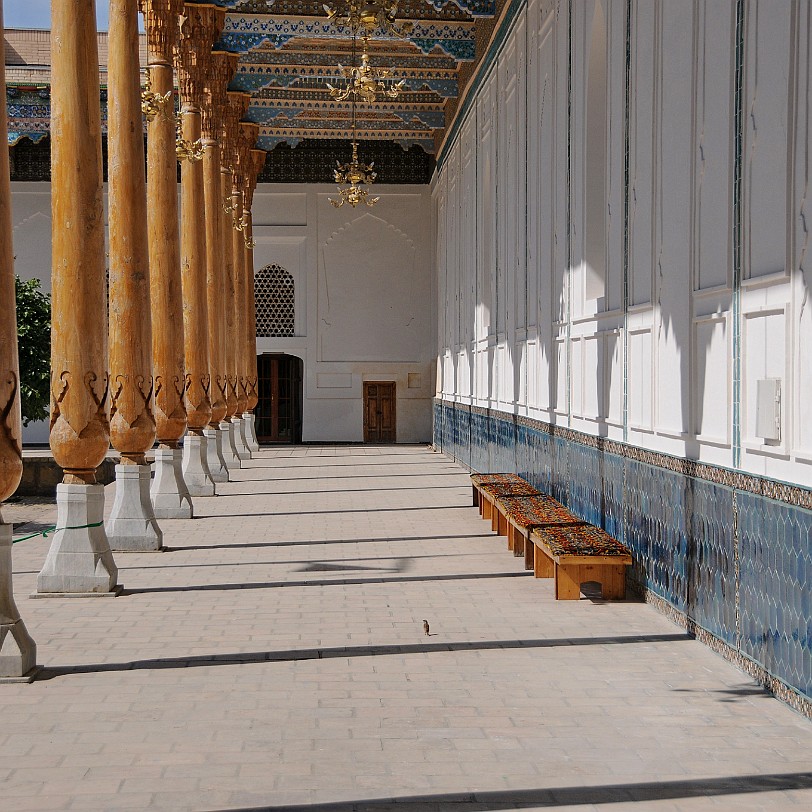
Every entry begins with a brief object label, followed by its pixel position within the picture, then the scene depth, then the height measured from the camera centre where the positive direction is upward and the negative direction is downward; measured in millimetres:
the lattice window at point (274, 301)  28297 +1542
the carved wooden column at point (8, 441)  5383 -333
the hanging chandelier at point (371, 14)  9258 +2735
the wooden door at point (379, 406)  28641 -980
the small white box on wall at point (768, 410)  5227 -210
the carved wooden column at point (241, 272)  22047 +1771
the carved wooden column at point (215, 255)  16375 +1559
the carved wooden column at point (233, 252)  19969 +2026
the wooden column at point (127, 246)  8938 +905
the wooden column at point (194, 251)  14031 +1369
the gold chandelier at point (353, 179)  17219 +2705
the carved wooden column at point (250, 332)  23702 +687
